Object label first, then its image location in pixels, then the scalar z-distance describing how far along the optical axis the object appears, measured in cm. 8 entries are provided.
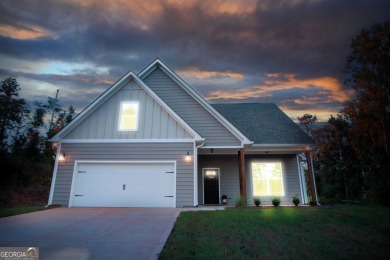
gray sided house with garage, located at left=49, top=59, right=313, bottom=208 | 998
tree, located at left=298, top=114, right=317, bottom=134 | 3123
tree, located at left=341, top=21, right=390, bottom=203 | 1666
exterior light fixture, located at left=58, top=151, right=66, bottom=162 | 1031
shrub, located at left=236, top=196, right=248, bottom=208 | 1002
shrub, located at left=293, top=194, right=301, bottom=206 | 1110
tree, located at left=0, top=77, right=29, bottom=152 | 2366
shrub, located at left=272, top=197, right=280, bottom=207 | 1043
